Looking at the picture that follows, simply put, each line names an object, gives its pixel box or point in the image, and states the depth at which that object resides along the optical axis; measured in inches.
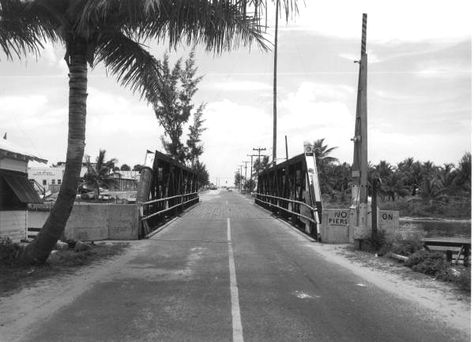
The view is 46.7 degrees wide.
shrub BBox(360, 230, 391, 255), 532.5
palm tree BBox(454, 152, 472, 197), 2066.7
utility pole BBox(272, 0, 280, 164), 1657.2
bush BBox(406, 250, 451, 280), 402.0
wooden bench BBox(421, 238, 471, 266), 527.7
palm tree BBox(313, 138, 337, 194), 2252.7
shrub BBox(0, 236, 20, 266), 399.5
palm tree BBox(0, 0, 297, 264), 354.6
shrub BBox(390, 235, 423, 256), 489.3
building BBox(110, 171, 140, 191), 3769.2
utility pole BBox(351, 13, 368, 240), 585.6
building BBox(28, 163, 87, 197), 3344.0
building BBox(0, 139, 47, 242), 537.3
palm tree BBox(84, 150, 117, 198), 2736.2
